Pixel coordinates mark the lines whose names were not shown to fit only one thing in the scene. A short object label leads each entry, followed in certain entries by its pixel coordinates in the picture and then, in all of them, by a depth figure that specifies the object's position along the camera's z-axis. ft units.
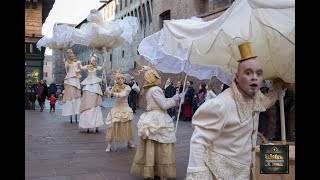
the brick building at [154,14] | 48.02
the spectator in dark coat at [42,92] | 54.66
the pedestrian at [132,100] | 53.47
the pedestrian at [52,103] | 54.67
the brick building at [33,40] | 65.56
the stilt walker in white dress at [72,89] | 35.01
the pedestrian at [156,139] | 15.43
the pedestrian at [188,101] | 41.16
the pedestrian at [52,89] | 59.46
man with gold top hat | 7.53
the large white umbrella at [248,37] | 9.87
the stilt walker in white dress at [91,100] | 29.85
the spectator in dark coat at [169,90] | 43.35
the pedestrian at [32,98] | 56.47
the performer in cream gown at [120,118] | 22.58
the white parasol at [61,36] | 32.02
